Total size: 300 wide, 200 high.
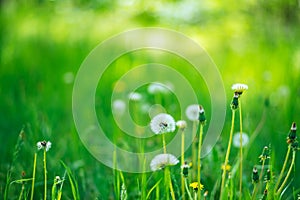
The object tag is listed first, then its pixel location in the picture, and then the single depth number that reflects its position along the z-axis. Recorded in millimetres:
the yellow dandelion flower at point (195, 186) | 1928
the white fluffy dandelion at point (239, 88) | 1936
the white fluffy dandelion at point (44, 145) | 1921
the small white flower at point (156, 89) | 2400
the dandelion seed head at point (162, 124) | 1974
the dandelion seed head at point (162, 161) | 1969
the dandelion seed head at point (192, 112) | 2114
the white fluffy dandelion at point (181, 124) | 1982
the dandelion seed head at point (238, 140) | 2139
